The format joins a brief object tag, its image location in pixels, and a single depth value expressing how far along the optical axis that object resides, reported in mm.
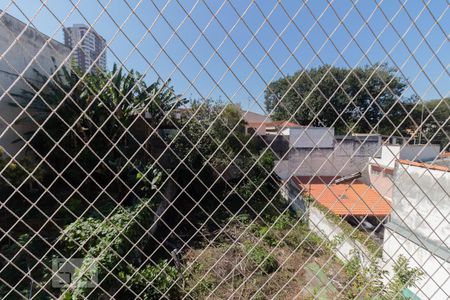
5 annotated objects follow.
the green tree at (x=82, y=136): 5797
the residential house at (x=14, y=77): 5195
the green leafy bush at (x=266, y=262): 4747
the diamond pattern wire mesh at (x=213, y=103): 1135
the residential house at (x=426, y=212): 2982
